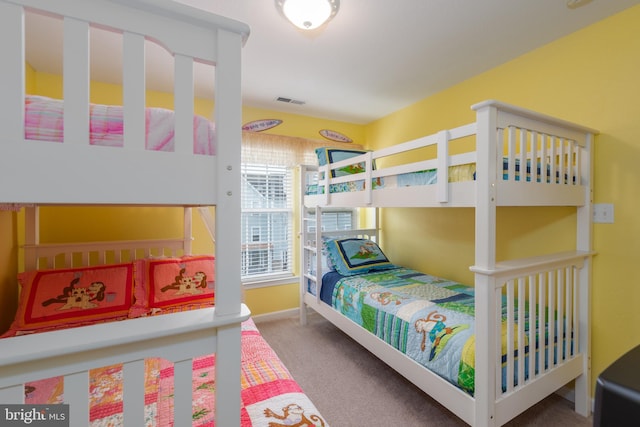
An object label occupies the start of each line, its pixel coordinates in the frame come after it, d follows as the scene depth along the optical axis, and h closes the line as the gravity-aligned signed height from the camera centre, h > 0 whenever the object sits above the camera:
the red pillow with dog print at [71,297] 1.79 -0.59
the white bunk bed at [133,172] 0.56 +0.08
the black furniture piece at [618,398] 0.34 -0.23
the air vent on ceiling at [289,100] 2.94 +1.17
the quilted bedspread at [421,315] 1.49 -0.68
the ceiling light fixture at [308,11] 1.44 +1.04
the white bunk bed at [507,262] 1.31 -0.26
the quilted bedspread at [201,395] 1.03 -0.75
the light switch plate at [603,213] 1.75 +0.00
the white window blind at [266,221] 3.21 -0.12
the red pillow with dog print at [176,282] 2.12 -0.56
